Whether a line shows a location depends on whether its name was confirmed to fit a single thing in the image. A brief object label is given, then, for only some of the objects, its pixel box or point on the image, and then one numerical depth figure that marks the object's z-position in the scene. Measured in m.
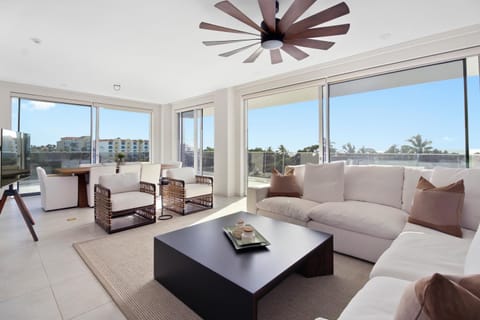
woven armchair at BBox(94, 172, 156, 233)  3.15
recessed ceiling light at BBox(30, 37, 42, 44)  3.17
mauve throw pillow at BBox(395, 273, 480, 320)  0.57
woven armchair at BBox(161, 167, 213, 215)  3.99
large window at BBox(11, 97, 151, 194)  5.55
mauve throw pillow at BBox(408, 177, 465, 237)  1.96
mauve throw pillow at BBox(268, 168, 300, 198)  3.37
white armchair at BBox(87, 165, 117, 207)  4.12
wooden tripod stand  2.75
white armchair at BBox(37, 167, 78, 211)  4.02
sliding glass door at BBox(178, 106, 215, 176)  6.58
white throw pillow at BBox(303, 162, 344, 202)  3.03
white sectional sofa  1.17
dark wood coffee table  1.35
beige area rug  1.62
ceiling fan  1.93
